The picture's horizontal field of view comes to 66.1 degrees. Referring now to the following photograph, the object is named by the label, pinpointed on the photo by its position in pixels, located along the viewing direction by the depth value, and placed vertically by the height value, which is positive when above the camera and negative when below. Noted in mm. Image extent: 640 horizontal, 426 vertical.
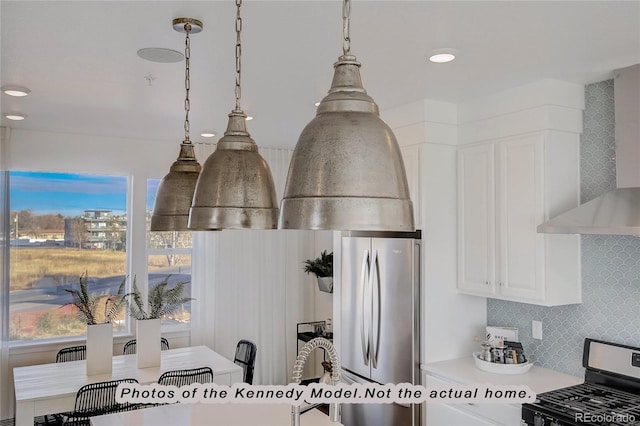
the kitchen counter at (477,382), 2795 -946
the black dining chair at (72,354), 3996 -1046
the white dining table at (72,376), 3016 -1047
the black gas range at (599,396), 2336 -883
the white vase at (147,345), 3689 -884
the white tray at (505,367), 3052 -868
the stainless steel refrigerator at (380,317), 3346 -637
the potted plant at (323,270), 4895 -420
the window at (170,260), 4945 -334
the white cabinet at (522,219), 2910 +63
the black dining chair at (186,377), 3205 -990
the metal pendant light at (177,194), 1971 +136
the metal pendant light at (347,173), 896 +103
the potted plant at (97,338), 3490 -791
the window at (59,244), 4410 -159
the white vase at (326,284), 4840 -552
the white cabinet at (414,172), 3434 +394
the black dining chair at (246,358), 4024 -1085
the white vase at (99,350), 3484 -873
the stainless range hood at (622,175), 2525 +288
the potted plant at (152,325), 3699 -746
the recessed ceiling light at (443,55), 2379 +858
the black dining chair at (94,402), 2938 -1062
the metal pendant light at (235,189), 1438 +114
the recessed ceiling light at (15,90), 2977 +841
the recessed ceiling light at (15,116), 3692 +853
